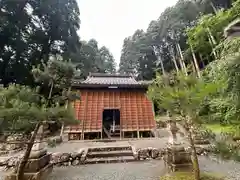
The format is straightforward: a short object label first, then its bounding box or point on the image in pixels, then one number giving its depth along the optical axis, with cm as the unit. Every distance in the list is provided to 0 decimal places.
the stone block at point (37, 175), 422
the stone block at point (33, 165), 445
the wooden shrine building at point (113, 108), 909
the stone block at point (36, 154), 461
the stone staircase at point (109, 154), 604
